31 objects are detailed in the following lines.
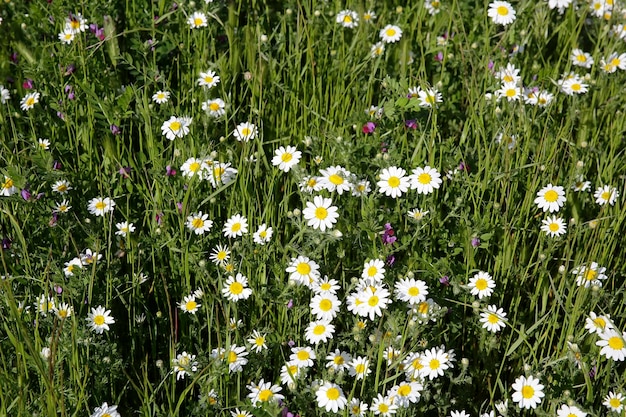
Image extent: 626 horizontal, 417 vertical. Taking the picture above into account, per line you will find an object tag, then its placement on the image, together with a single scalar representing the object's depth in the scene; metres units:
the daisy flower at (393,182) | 2.43
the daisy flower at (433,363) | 2.17
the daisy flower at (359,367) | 2.13
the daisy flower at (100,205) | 2.56
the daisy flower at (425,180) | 2.44
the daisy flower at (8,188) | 2.49
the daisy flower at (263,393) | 2.13
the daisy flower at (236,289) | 2.31
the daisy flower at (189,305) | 2.35
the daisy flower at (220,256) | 2.48
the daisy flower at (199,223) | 2.51
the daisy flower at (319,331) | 2.21
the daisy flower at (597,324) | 2.20
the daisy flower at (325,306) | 2.23
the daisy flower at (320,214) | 2.33
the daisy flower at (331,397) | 2.02
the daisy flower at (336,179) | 2.41
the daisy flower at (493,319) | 2.29
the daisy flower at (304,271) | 2.26
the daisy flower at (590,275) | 2.27
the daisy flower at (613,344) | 2.13
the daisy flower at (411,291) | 2.23
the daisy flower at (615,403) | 2.09
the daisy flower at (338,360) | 2.19
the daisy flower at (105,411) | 2.01
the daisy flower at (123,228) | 2.50
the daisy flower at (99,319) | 2.20
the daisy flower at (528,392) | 2.11
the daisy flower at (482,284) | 2.36
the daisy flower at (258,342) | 2.23
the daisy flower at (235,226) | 2.53
